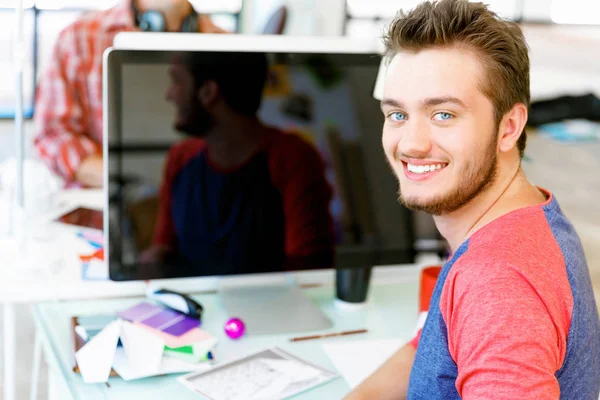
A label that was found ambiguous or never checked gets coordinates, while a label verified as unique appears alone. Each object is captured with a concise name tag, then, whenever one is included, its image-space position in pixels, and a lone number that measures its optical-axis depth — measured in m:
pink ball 1.48
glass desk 1.30
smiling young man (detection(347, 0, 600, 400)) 0.88
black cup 1.64
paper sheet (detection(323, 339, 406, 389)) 1.39
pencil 1.50
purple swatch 1.45
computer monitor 1.42
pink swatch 1.39
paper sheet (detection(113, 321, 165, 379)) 1.32
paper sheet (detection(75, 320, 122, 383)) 1.29
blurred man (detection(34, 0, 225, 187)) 2.71
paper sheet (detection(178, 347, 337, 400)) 1.28
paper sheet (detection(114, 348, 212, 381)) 1.31
